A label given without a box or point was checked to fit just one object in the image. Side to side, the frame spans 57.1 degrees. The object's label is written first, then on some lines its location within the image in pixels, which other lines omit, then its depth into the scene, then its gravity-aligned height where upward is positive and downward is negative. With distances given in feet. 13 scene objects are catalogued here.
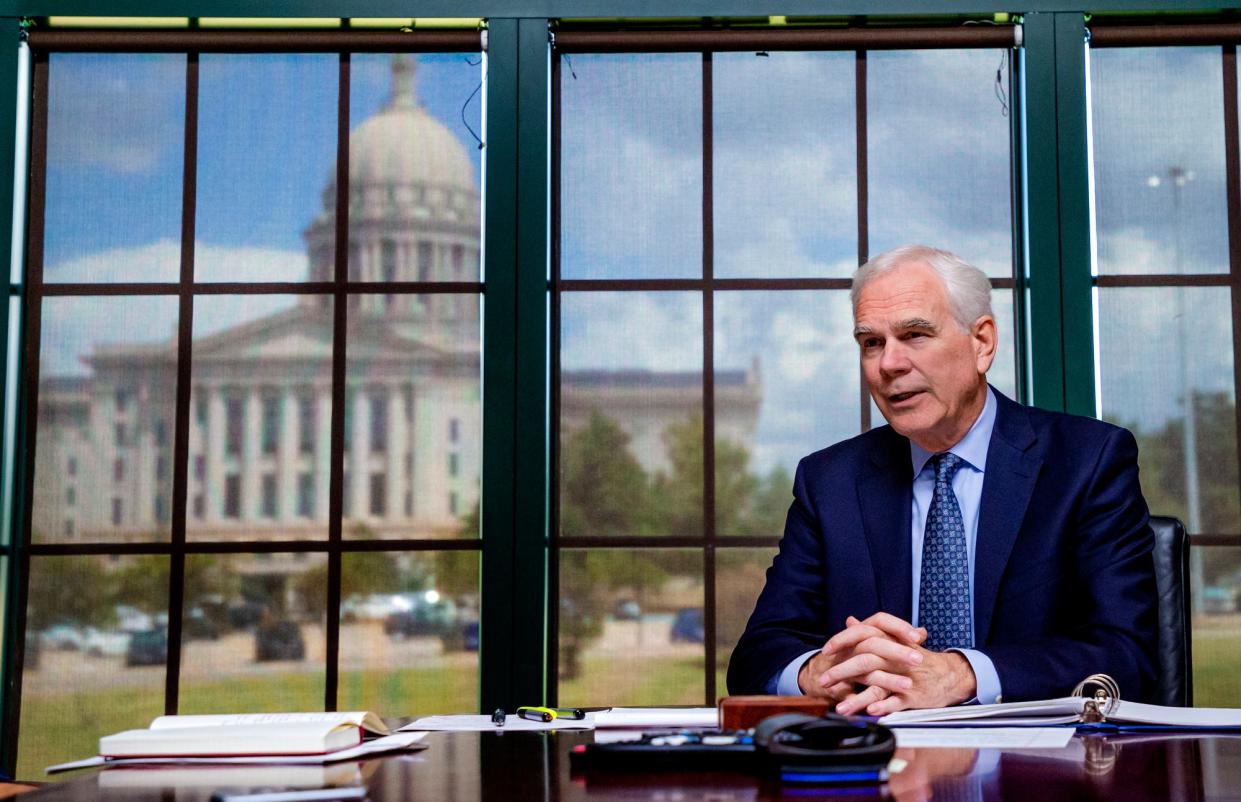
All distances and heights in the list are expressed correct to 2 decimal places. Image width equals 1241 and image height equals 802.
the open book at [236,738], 3.95 -0.77
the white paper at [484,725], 4.94 -0.91
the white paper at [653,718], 4.68 -0.84
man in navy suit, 6.16 -0.01
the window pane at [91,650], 10.07 -1.15
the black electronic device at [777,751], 3.13 -0.68
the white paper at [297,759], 3.88 -0.83
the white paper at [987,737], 3.92 -0.78
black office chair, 6.65 -0.57
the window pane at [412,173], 10.35 +3.15
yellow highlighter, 5.23 -0.91
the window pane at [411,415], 10.21 +0.94
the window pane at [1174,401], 10.06 +1.02
